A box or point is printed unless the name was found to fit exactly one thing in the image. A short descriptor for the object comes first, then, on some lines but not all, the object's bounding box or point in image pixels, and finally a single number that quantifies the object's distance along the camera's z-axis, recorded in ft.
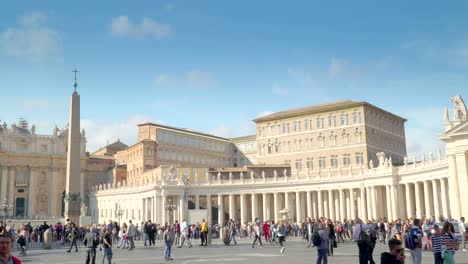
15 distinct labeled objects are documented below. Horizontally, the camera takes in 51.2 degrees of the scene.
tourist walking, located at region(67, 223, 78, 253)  90.52
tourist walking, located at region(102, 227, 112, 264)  53.31
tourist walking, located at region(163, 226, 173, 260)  67.42
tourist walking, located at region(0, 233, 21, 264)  18.40
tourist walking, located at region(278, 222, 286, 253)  80.98
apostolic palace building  166.20
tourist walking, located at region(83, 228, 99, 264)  56.65
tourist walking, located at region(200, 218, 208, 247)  100.83
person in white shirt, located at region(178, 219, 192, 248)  94.68
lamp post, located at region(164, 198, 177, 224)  203.54
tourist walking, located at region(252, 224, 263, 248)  90.82
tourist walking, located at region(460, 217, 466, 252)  76.72
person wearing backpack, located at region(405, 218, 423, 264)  41.11
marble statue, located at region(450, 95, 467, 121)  138.00
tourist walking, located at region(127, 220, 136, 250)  89.56
